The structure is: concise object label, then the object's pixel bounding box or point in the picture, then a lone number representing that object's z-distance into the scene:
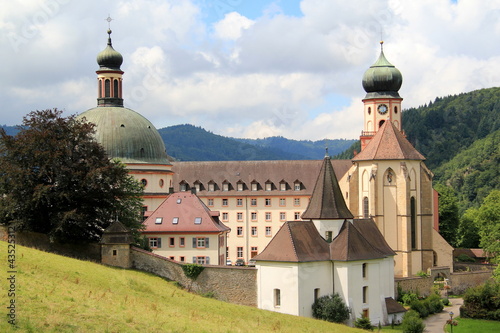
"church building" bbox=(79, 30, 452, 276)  71.50
